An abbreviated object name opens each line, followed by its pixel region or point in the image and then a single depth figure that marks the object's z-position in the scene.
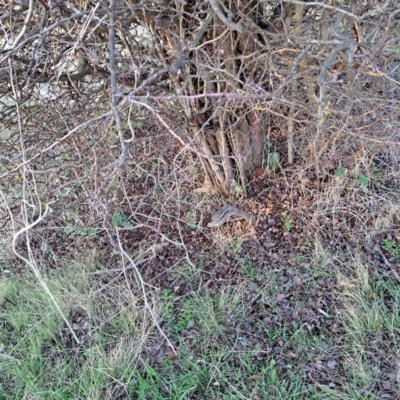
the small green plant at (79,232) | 3.31
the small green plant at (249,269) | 2.68
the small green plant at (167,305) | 2.55
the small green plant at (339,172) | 2.95
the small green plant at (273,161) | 3.22
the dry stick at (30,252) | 1.44
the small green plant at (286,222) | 2.85
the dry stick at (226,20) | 1.84
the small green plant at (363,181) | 2.86
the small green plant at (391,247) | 2.51
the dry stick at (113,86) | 1.32
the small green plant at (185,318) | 2.50
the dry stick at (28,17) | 1.56
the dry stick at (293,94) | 2.47
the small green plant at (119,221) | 3.28
